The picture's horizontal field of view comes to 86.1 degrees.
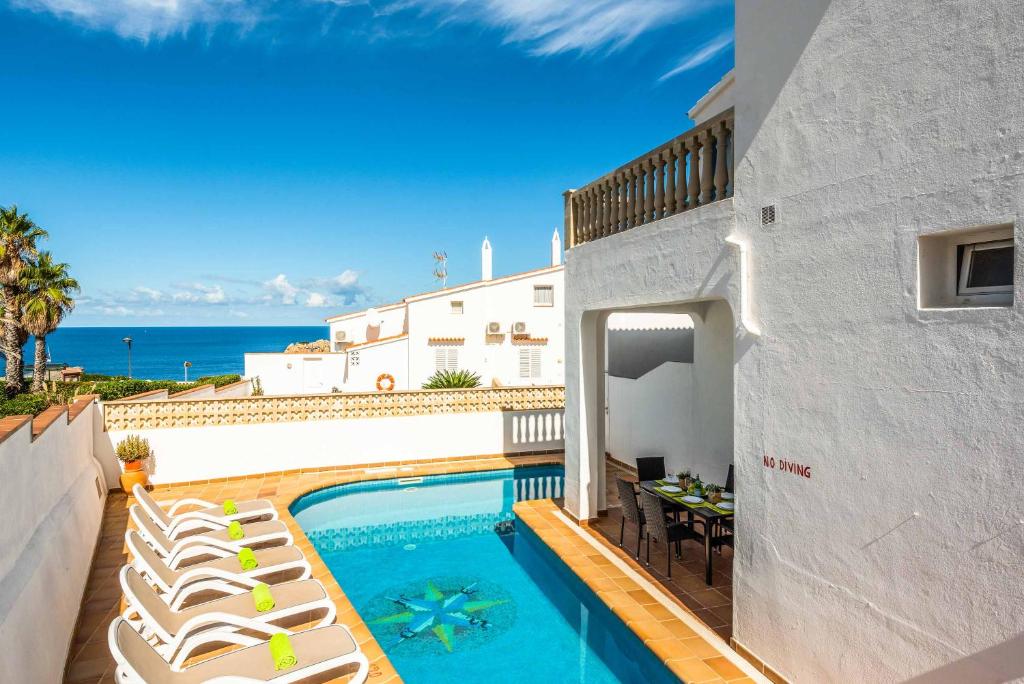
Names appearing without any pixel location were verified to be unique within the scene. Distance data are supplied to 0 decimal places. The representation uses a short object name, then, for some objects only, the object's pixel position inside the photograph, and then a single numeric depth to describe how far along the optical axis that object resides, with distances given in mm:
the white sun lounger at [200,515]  9609
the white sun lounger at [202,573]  7305
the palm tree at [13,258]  22359
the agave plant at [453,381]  18547
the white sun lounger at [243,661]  4957
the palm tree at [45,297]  23125
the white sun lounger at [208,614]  6137
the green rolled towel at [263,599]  6605
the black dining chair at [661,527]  8398
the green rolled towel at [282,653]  5422
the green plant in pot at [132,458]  13367
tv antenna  34781
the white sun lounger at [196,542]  8539
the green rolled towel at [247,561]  7848
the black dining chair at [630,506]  9110
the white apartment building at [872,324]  3697
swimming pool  6719
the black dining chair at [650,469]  11562
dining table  8156
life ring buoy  22200
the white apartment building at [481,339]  25219
